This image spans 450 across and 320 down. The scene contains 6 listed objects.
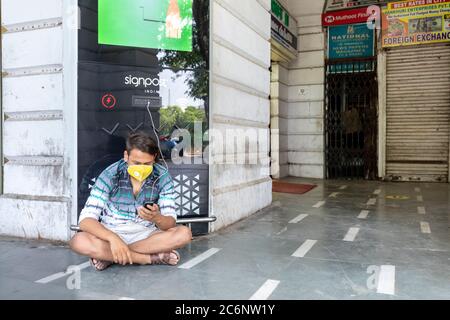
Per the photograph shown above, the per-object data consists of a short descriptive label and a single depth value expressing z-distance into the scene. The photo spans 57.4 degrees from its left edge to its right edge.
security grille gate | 10.54
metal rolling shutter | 10.02
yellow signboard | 9.77
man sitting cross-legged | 3.18
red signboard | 10.41
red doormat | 8.40
